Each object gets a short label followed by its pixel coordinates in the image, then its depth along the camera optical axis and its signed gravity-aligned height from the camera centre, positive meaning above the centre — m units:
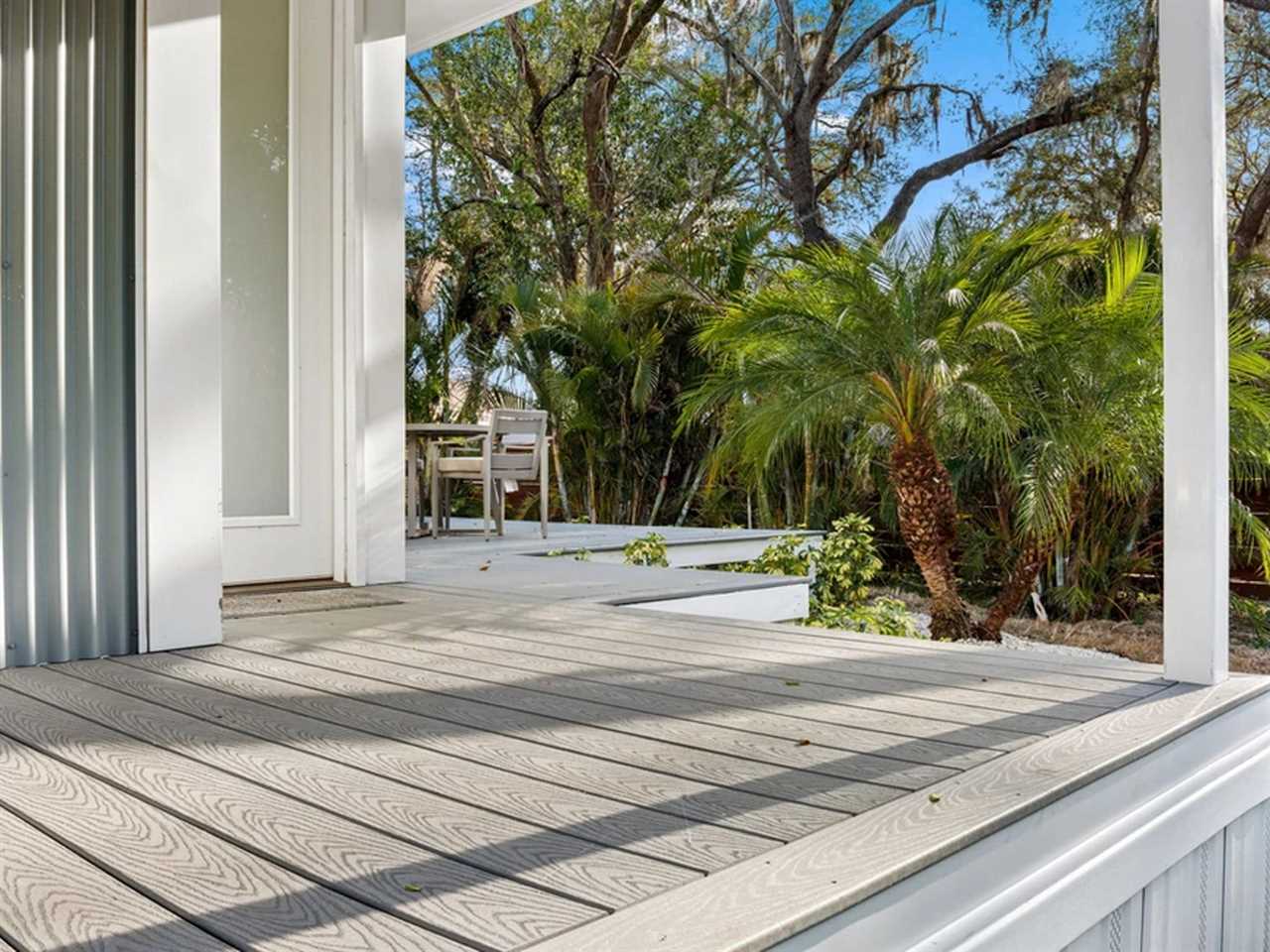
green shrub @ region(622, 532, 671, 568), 5.92 -0.51
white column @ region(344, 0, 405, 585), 4.00 +0.62
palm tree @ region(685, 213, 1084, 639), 6.45 +0.70
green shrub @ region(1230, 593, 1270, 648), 8.51 -1.26
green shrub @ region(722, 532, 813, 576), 7.21 -0.67
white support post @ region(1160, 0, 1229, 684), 2.22 +0.28
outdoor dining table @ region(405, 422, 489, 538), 6.23 +0.13
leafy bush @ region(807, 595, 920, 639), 6.76 -1.04
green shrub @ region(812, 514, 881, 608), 8.10 -0.83
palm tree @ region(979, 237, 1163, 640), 6.43 +0.42
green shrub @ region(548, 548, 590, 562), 5.64 -0.49
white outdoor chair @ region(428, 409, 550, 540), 6.40 -0.01
